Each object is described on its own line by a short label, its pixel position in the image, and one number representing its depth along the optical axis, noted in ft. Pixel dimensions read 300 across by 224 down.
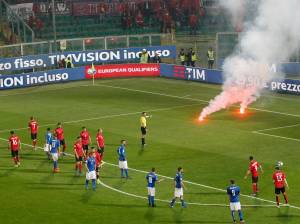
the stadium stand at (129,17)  295.69
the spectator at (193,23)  294.25
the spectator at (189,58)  255.09
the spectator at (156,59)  256.71
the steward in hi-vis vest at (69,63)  249.14
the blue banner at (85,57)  243.19
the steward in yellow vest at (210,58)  251.19
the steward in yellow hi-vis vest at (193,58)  254.47
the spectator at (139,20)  298.39
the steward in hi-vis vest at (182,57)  254.68
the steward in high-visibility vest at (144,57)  256.73
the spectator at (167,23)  295.07
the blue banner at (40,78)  236.43
